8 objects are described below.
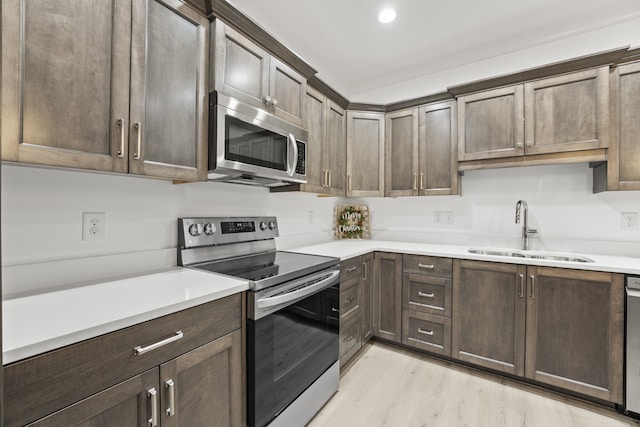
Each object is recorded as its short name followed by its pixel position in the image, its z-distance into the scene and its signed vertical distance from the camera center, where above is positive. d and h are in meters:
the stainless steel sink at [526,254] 2.31 -0.30
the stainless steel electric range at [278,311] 1.38 -0.51
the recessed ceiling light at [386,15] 2.24 +1.52
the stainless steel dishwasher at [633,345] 1.75 -0.74
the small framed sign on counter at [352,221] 3.25 -0.06
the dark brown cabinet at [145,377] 0.80 -0.52
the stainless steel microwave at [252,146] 1.55 +0.40
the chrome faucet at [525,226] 2.44 -0.08
